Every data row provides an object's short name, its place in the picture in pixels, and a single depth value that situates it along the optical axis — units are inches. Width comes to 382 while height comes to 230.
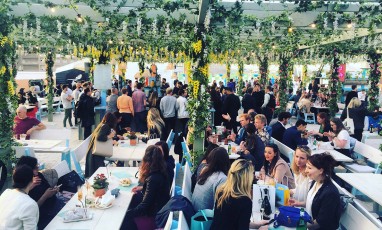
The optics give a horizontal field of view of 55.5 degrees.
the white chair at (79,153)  221.1
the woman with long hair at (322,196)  134.4
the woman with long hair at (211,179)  153.8
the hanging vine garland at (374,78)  539.2
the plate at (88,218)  135.7
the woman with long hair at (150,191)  157.0
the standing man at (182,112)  382.3
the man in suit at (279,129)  281.0
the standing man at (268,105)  479.9
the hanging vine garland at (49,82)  559.2
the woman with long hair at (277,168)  179.2
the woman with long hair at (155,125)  290.4
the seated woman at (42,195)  157.6
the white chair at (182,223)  118.8
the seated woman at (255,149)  227.0
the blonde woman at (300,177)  165.0
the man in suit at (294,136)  256.5
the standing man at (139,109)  415.2
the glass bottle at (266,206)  145.3
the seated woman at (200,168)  188.7
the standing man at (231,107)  426.6
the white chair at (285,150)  235.5
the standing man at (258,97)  483.2
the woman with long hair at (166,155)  196.9
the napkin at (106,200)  148.4
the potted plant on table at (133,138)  267.9
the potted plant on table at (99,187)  156.8
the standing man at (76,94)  520.8
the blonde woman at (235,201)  126.6
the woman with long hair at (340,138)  264.8
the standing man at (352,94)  516.5
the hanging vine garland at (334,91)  504.7
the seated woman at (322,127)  299.1
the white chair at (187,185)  163.0
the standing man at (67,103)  491.2
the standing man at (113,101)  417.4
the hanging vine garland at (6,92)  259.1
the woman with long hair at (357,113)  363.6
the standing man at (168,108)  382.3
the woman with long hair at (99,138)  226.2
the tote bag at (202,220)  131.6
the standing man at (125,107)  398.3
